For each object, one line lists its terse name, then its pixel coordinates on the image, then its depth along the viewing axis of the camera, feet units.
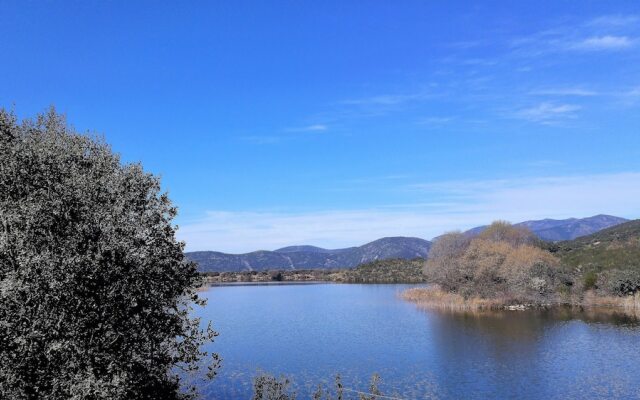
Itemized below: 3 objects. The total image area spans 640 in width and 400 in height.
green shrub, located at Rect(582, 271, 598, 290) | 281.54
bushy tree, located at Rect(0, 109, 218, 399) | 49.62
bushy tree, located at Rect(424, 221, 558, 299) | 286.66
